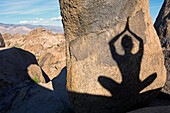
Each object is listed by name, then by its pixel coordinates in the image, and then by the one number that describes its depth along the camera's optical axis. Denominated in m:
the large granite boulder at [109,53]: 1.44
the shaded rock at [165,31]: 2.12
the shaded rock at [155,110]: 1.25
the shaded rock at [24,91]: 2.75
